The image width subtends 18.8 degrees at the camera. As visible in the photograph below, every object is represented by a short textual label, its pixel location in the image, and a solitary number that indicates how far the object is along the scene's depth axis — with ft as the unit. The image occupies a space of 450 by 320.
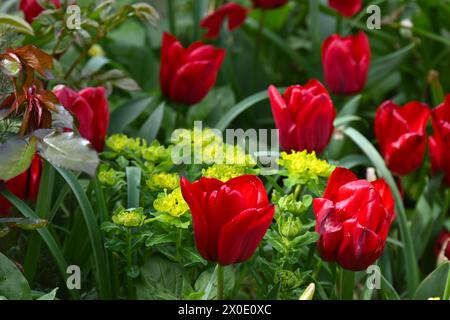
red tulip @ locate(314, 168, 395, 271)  2.51
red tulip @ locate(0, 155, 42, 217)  2.77
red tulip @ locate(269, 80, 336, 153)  2.87
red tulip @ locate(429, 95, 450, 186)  2.97
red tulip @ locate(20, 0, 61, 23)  3.39
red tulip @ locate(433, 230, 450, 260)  3.39
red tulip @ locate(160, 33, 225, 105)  3.25
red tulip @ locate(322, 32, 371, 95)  3.34
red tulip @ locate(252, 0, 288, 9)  3.88
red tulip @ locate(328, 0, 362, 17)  3.77
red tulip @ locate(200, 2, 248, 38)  3.83
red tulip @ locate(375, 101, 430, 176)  3.07
